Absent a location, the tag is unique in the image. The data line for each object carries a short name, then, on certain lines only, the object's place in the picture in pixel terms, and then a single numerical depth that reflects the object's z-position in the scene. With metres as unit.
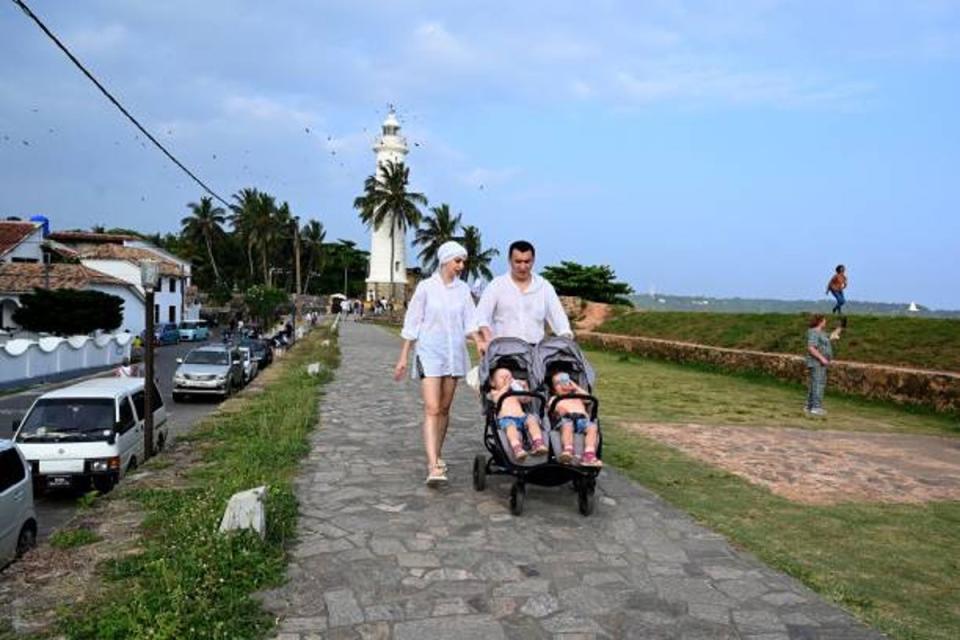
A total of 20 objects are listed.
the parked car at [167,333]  49.14
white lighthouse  67.50
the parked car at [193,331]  55.99
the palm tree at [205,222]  84.00
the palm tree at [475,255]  69.62
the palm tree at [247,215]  76.12
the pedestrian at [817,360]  12.78
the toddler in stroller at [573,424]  5.45
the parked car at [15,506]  6.91
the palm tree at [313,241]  84.00
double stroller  5.48
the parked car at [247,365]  25.54
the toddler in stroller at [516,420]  5.54
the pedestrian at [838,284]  20.09
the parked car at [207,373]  21.22
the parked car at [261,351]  32.07
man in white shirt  6.41
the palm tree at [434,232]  66.75
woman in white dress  6.23
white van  10.08
